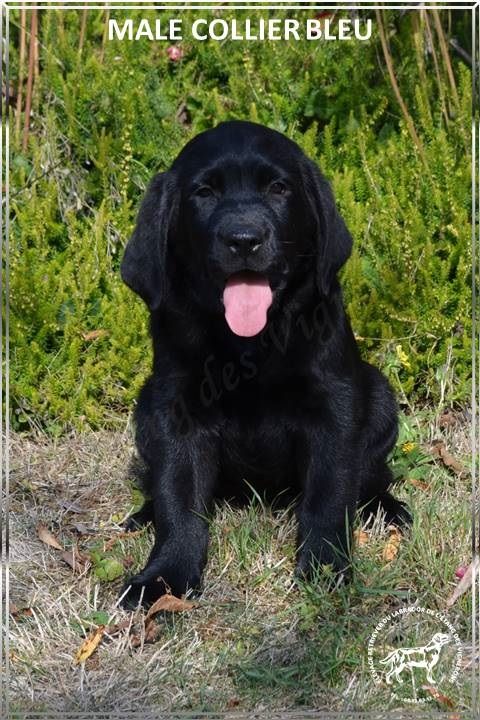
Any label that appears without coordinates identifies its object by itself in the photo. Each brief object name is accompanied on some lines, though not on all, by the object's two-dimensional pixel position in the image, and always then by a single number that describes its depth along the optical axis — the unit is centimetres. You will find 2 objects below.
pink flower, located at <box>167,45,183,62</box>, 579
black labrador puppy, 317
